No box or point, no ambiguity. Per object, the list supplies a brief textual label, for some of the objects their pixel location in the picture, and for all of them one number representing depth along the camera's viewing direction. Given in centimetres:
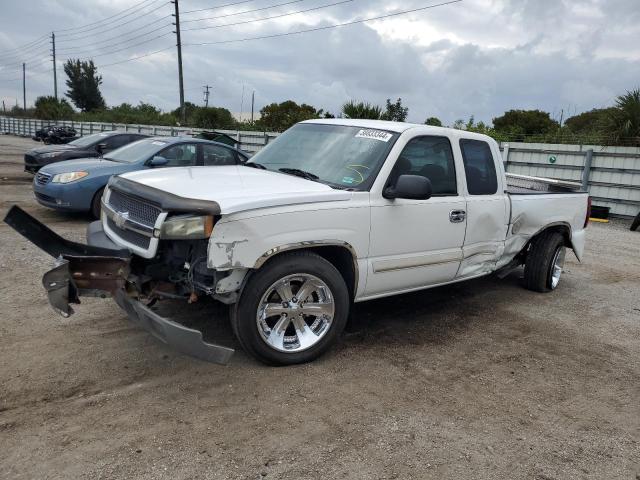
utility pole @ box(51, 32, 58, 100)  6328
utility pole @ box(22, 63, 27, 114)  8904
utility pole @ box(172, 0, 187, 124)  3753
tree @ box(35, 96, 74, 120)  5703
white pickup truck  346
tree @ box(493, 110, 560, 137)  3272
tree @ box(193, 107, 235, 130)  3503
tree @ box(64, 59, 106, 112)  6862
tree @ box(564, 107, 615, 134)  1411
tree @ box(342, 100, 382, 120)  1734
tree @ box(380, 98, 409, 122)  1975
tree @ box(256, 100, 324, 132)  2655
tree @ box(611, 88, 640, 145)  1359
